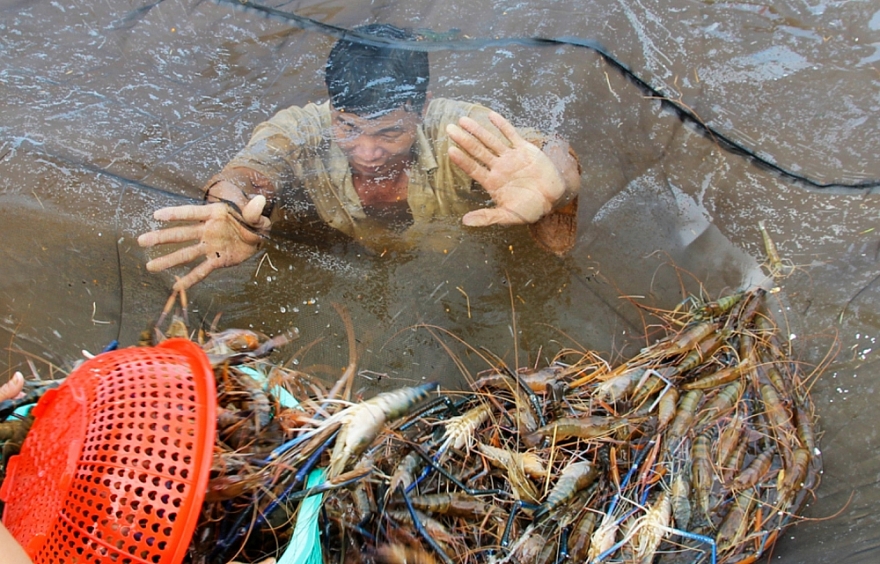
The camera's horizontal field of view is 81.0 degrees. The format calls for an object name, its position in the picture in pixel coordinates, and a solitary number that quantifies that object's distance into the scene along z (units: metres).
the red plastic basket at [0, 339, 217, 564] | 1.51
